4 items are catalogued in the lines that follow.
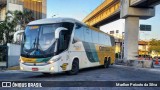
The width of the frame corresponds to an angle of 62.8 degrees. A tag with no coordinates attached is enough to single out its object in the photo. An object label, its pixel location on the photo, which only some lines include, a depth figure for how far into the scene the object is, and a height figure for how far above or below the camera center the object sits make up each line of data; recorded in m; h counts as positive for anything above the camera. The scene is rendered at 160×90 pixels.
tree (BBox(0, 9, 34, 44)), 20.79 +4.24
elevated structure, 14.97 +3.88
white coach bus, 6.87 +0.00
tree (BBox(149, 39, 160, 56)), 47.42 +0.69
